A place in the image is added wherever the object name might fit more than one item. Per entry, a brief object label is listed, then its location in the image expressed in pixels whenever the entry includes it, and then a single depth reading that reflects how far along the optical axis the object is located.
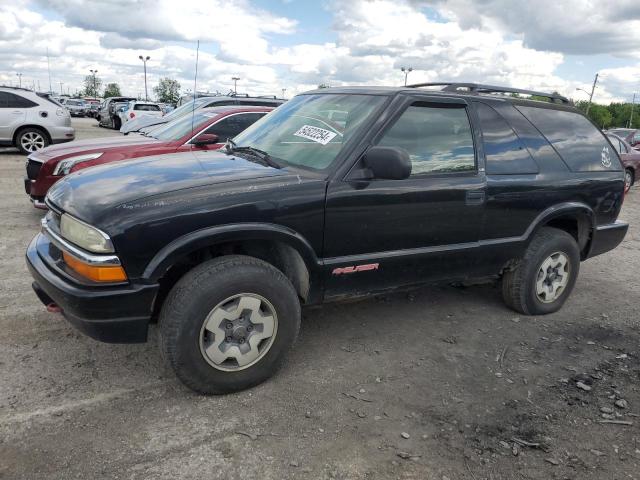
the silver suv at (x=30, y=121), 12.25
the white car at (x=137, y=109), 22.59
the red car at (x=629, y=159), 12.80
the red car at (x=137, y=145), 6.09
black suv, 2.67
